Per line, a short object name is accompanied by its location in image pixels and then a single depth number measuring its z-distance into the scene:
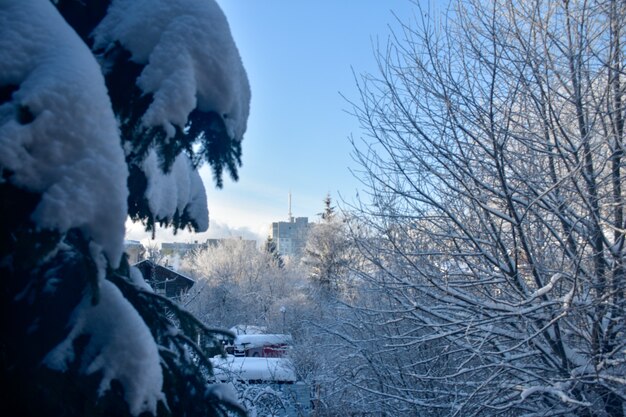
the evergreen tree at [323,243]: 23.47
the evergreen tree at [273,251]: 38.51
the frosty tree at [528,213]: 5.01
